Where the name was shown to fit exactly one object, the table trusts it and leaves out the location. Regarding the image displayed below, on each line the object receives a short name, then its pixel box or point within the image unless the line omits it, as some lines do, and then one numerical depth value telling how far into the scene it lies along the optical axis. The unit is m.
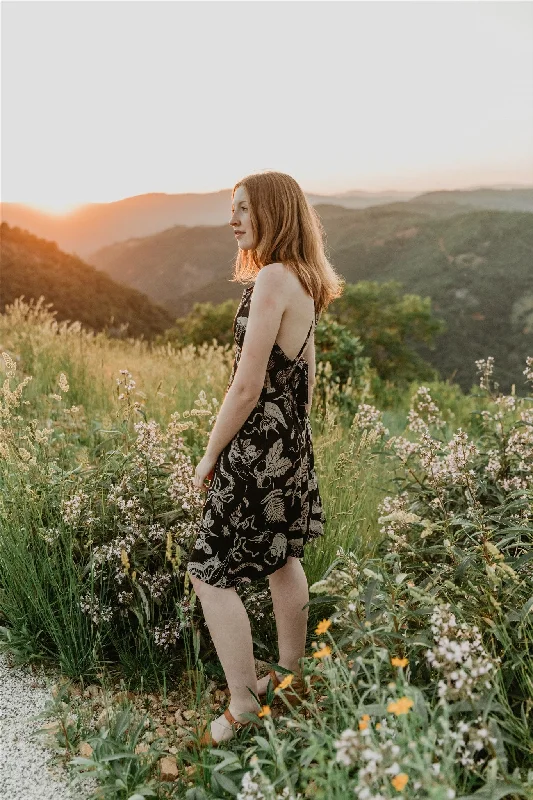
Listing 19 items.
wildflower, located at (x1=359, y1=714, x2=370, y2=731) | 1.45
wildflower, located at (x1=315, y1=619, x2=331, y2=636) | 1.79
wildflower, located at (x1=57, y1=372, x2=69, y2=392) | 2.91
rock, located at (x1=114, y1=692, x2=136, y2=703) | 2.75
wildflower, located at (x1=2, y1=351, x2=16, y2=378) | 3.33
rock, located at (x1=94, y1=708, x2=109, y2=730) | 2.51
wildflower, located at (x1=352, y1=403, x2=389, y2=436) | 3.63
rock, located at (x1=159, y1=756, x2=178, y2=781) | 2.36
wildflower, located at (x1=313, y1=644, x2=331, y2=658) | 1.66
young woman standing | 2.36
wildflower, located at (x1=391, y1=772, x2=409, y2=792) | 1.33
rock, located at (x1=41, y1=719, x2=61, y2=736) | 2.53
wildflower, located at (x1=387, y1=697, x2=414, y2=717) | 1.39
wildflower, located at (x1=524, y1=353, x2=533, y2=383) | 3.22
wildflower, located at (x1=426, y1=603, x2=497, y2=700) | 1.59
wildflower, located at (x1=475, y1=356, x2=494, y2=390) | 3.88
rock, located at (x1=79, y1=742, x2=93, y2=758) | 2.45
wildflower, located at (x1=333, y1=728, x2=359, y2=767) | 1.38
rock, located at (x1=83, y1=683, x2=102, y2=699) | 2.84
